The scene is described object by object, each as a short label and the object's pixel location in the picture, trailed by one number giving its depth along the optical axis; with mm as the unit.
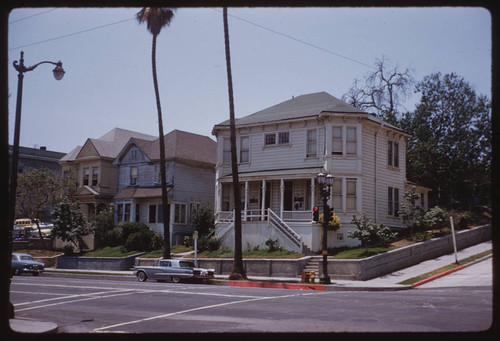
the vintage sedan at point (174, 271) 26500
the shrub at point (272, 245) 31938
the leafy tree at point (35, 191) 42375
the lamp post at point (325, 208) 24500
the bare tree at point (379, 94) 48031
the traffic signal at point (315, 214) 25520
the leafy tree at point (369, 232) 28547
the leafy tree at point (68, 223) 41719
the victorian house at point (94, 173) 46812
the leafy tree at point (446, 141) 21688
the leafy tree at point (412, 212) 31875
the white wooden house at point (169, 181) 43156
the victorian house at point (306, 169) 32875
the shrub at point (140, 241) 39250
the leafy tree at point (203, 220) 40031
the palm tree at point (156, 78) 33594
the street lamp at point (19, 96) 14070
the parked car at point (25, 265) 32062
